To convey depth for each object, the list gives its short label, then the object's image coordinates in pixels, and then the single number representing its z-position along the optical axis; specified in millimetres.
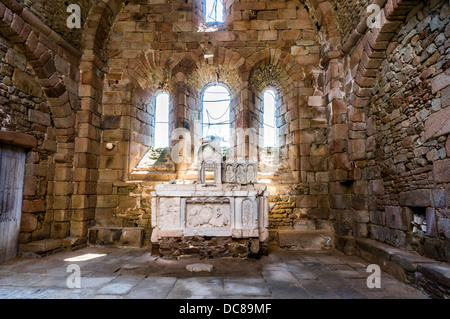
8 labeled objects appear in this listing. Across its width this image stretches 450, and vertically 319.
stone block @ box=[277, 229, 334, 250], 5625
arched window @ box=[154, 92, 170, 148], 7125
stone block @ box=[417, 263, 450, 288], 2811
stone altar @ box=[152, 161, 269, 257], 4734
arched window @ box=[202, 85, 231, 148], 7012
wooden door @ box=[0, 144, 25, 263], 4566
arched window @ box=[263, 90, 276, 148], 6889
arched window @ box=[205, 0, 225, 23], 7036
